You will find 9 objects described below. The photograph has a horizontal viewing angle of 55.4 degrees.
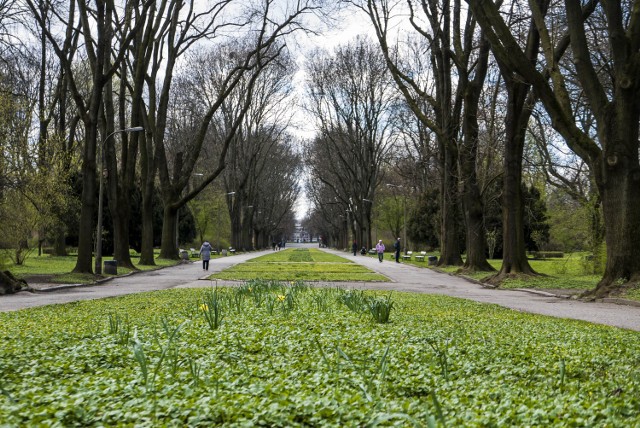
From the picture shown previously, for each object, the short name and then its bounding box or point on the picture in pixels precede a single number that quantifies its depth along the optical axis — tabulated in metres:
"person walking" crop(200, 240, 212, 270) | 34.28
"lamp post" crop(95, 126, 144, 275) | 25.17
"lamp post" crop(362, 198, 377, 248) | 59.49
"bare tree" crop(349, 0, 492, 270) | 27.34
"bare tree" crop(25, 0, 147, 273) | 23.02
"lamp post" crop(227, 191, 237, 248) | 64.31
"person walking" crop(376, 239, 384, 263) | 48.69
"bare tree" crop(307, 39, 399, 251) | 49.78
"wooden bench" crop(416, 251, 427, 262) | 49.03
